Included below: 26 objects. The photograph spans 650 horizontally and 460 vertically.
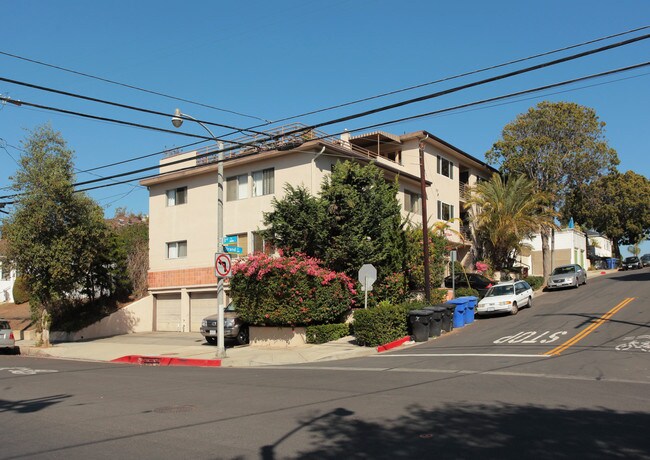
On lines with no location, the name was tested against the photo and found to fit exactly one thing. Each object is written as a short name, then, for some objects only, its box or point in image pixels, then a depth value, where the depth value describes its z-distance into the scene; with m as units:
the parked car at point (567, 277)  33.98
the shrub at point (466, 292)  28.50
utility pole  23.62
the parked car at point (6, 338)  22.64
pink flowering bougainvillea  20.12
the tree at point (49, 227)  22.88
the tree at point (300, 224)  21.95
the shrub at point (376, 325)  19.31
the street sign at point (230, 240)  18.62
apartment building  27.38
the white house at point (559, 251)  52.81
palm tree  36.78
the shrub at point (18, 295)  38.53
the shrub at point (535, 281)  35.87
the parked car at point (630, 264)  55.59
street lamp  16.88
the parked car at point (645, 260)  63.67
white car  25.30
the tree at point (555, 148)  39.91
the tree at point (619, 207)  54.16
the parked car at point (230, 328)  21.48
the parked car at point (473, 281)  31.38
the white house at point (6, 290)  47.24
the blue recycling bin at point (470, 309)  24.55
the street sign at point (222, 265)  17.98
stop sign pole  19.80
